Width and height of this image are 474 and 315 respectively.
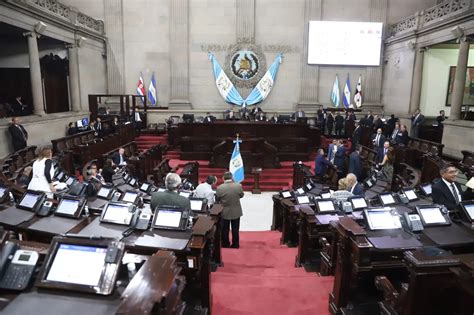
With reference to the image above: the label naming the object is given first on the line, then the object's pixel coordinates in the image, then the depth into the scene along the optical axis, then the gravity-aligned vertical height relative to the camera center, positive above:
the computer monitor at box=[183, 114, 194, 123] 15.57 -1.22
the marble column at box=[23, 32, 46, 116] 11.88 +0.35
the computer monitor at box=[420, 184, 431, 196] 6.07 -1.64
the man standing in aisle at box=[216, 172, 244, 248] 5.96 -1.84
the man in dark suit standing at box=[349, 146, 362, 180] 9.05 -1.81
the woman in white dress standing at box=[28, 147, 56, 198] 5.84 -1.45
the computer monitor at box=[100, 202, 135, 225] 3.76 -1.33
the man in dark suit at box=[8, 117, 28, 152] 9.81 -1.34
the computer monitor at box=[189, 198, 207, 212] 4.66 -1.52
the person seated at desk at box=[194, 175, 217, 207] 6.10 -1.73
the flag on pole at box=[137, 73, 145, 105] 17.47 +0.10
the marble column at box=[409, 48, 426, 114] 14.67 +0.57
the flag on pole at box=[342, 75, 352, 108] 17.69 -0.11
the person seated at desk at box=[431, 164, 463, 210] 4.43 -1.22
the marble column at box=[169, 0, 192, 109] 17.23 +1.86
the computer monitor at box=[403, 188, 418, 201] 5.23 -1.49
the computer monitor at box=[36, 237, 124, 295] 2.12 -1.11
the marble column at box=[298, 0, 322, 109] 17.33 +0.95
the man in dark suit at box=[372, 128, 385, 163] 11.04 -1.50
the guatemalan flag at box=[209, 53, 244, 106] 17.58 +0.27
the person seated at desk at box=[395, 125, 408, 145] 12.10 -1.47
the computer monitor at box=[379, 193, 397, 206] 4.90 -1.48
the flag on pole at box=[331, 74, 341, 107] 17.67 -0.04
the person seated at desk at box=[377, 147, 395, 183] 8.96 -1.84
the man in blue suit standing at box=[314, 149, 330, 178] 9.63 -1.96
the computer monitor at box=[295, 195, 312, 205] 5.92 -1.83
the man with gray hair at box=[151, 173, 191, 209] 3.89 -1.19
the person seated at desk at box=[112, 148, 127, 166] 9.64 -1.88
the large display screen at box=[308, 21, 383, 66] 17.00 +2.47
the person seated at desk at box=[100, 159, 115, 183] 7.89 -1.85
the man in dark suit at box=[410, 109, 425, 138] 13.53 -1.09
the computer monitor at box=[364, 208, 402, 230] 3.49 -1.26
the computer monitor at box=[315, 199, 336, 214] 4.79 -1.55
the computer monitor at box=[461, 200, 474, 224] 3.76 -1.24
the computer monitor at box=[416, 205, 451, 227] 3.64 -1.26
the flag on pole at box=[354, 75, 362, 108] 17.67 -0.02
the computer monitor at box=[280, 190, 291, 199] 7.16 -2.10
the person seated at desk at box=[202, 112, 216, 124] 14.83 -1.19
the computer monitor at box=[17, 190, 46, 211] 4.16 -1.34
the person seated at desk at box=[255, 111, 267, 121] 15.57 -1.12
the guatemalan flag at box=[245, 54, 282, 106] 17.67 +0.31
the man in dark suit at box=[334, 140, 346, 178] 9.99 -1.85
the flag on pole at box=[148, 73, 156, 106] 17.55 -0.04
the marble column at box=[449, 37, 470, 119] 11.77 +0.48
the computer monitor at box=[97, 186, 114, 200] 5.18 -1.54
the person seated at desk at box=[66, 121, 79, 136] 12.82 -1.47
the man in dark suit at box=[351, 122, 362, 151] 13.19 -1.60
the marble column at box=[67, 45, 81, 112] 14.69 +0.46
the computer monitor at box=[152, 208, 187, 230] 3.51 -1.30
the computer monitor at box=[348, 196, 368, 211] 4.65 -1.45
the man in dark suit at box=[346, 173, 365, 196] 5.66 -1.49
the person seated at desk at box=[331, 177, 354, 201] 5.31 -1.55
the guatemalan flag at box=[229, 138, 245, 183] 9.68 -2.07
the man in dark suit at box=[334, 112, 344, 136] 15.48 -1.35
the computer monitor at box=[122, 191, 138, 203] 4.92 -1.50
